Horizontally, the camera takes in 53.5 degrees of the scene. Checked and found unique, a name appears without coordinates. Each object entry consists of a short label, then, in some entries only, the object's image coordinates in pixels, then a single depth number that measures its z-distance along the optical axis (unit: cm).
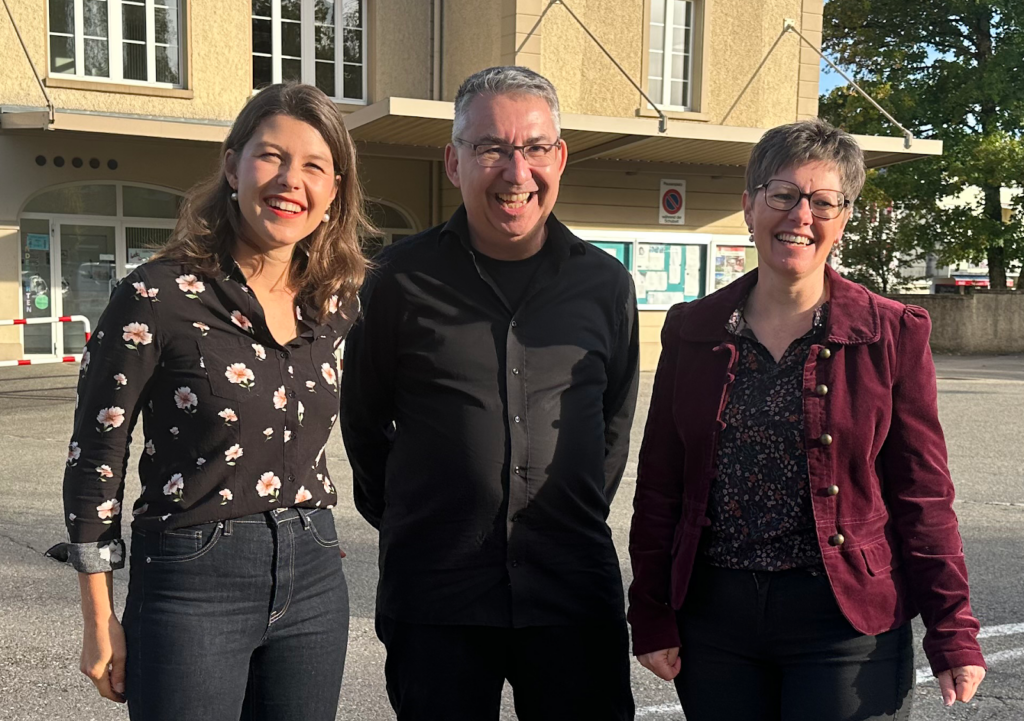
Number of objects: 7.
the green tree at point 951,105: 2242
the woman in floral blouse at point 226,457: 216
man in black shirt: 258
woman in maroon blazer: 228
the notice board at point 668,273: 1723
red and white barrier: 1156
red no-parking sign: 1773
